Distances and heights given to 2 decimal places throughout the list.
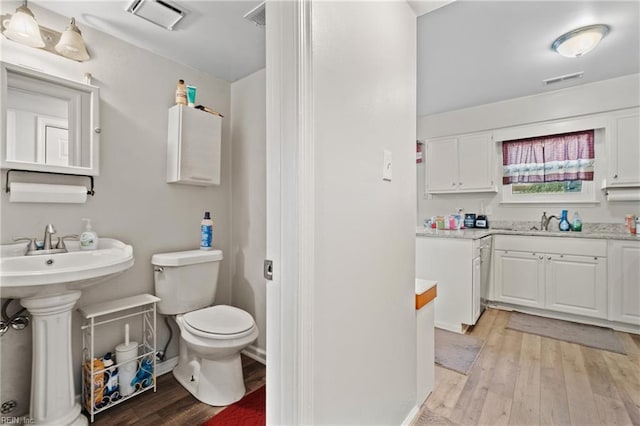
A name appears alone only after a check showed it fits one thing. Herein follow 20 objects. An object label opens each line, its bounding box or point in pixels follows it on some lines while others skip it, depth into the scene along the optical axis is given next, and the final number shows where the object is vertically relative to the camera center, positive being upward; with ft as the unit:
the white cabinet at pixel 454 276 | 8.54 -1.88
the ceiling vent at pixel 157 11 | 4.99 +3.52
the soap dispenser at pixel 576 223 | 9.97 -0.33
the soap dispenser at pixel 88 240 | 5.30 -0.50
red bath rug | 5.03 -3.57
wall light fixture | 4.69 +2.96
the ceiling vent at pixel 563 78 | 8.88 +4.19
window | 10.05 +1.64
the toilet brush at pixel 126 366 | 5.51 -2.90
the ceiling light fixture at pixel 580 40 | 6.59 +3.99
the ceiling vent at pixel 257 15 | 5.06 +3.52
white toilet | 5.33 -2.14
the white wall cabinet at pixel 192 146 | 6.50 +1.52
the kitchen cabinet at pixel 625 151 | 8.87 +1.93
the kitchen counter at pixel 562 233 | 8.64 -0.63
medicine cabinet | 4.78 +1.57
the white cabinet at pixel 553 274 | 8.89 -1.96
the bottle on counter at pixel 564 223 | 10.12 -0.33
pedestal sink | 4.19 -1.68
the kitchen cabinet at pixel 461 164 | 11.46 +2.00
